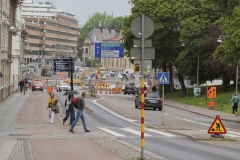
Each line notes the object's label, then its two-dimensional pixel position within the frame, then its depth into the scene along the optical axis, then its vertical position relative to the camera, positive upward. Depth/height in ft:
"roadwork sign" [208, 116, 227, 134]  80.74 -6.39
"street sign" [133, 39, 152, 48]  52.65 +2.81
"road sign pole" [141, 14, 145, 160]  52.60 -3.70
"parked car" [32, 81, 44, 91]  292.61 -4.69
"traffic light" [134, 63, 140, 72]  53.42 +0.83
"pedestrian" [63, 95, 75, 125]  98.63 -4.92
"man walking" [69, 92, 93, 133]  88.94 -4.42
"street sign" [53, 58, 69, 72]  161.38 +2.77
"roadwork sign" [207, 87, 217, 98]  154.92 -3.82
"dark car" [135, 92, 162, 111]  165.37 -6.23
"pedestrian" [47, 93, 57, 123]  108.06 -4.99
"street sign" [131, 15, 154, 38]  52.47 +4.11
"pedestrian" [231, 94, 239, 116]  148.05 -5.75
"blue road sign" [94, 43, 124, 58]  268.21 +10.93
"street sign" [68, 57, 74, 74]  124.16 +2.31
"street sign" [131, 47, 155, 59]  52.65 +1.92
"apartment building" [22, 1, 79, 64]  626.64 +38.73
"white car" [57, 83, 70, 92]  291.52 -5.04
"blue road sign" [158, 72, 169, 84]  110.11 -0.22
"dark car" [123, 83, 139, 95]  280.72 -5.87
